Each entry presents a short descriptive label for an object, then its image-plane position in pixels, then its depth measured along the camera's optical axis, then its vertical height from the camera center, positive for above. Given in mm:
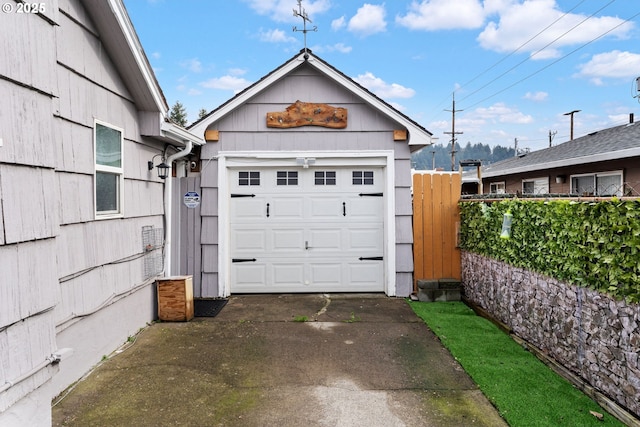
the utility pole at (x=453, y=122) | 35156 +7682
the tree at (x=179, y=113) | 40719 +10642
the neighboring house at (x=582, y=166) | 8609 +1035
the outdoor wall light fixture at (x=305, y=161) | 6785 +833
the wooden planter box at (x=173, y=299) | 5434 -1262
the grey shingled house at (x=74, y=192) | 1993 +163
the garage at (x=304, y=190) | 6762 +332
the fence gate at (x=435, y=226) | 6848 -356
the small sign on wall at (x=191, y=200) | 6684 +174
